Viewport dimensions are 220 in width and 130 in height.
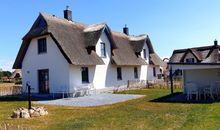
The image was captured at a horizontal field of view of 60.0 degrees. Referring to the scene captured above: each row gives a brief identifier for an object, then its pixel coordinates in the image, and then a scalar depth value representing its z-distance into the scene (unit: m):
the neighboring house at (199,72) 12.06
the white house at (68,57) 15.67
